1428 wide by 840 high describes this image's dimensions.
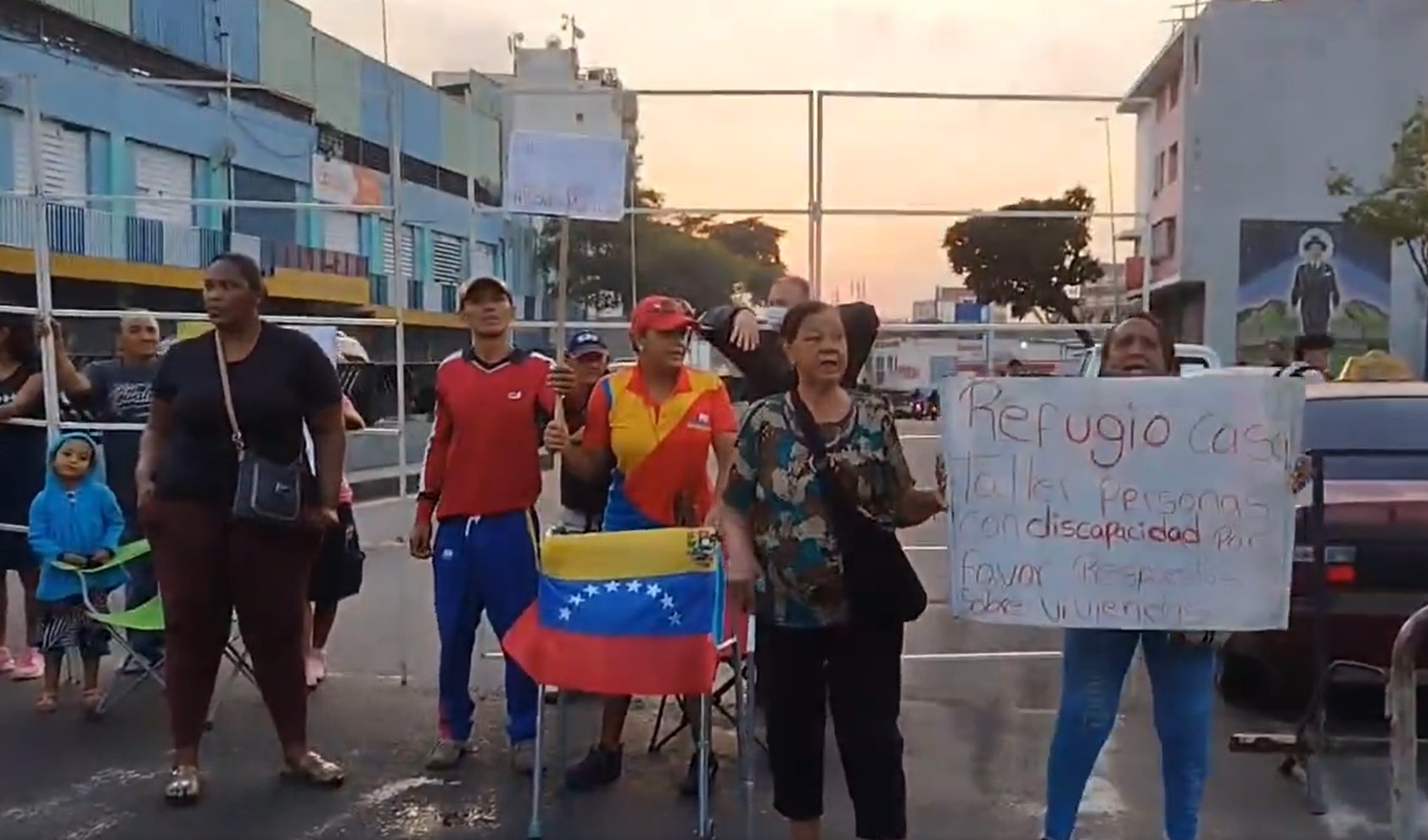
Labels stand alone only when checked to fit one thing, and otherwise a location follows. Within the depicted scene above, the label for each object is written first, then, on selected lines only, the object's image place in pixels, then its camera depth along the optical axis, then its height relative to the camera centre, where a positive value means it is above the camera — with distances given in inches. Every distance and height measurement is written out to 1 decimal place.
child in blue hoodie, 252.2 -32.6
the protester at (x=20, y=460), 281.1 -20.7
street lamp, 276.7 +13.4
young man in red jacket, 217.2 -19.6
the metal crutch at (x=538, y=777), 191.2 -53.5
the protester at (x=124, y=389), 282.7 -7.1
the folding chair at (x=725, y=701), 198.8 -55.9
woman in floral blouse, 158.4 -22.0
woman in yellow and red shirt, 201.8 -10.1
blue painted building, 913.5 +135.8
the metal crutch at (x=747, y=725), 184.5 -46.3
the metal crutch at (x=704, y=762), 186.9 -50.4
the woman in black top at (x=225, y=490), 203.5 -18.5
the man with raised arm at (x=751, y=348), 207.2 +1.1
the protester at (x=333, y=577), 262.7 -40.1
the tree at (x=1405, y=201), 1018.7 +107.6
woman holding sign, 169.9 -38.5
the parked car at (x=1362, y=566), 237.1 -32.7
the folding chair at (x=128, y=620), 237.5 -42.2
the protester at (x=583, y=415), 233.3 -9.2
